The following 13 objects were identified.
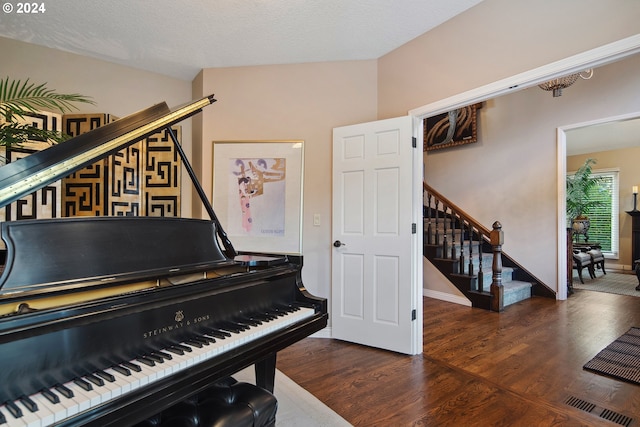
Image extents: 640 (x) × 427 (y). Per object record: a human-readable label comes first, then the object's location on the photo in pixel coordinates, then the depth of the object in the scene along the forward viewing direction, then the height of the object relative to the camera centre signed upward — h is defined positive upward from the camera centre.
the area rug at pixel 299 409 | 1.88 -1.22
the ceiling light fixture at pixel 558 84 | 3.43 +1.41
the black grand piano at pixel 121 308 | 0.85 -0.33
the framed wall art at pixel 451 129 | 5.52 +1.53
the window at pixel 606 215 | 7.52 +0.00
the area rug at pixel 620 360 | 2.43 -1.19
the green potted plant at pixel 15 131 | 1.80 +0.47
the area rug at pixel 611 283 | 5.26 -1.24
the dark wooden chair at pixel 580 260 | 5.68 -0.82
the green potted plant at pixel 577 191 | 5.73 +0.42
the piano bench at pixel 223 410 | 1.20 -0.77
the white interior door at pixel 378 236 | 2.85 -0.20
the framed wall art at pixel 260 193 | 3.38 +0.22
